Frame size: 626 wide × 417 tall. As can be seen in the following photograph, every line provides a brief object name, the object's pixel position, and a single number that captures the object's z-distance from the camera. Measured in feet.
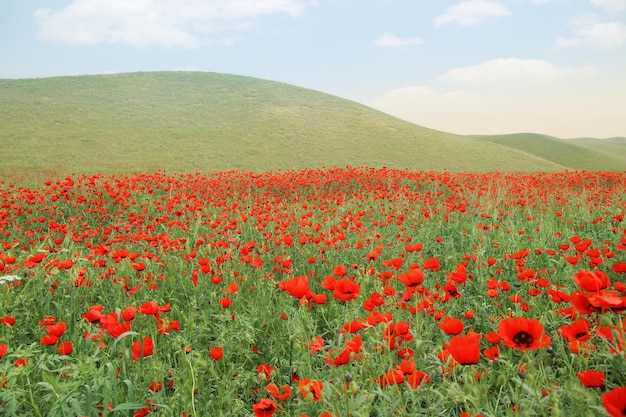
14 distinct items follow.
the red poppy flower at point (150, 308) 6.40
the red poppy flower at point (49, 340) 6.74
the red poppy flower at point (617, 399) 2.89
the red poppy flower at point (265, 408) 5.07
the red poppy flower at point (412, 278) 6.21
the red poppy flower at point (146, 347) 5.84
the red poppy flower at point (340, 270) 7.76
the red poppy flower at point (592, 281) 4.56
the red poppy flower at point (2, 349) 6.21
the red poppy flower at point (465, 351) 4.18
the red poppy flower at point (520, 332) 4.12
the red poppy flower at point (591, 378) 4.19
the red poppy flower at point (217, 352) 6.57
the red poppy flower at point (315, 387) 4.74
